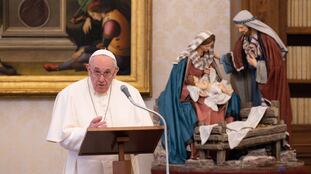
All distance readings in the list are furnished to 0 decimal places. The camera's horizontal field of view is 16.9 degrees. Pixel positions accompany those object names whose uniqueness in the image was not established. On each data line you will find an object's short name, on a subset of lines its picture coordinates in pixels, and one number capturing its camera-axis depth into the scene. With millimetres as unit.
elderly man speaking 6274
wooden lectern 5552
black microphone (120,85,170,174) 5424
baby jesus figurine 8076
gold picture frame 9084
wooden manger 7554
